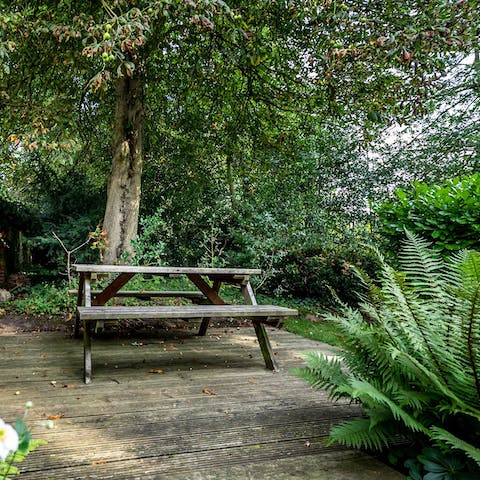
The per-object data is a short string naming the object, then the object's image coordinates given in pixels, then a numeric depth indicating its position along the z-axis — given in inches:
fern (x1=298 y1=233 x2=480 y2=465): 63.2
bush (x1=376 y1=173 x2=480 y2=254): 139.6
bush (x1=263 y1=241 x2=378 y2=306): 272.7
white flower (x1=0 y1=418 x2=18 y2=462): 28.7
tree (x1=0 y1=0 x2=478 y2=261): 175.9
